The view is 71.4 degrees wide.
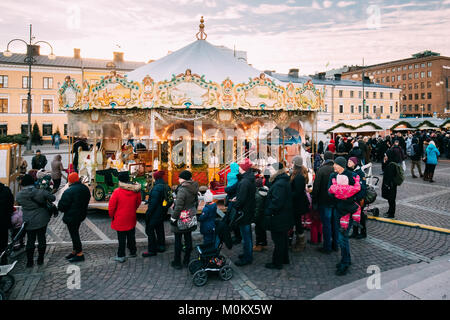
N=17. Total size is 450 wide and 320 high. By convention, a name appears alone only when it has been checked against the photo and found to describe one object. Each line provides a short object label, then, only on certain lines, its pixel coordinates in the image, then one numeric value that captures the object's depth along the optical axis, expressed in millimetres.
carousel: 9023
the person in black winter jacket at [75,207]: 5621
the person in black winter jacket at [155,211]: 5848
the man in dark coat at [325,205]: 6004
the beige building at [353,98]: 58750
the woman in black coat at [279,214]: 5246
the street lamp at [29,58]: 20069
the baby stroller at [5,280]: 4231
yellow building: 45281
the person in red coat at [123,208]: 5602
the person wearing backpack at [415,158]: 14294
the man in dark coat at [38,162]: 10883
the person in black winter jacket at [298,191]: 5953
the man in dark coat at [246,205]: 5418
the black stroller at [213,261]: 4809
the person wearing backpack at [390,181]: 7910
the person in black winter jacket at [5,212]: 4984
